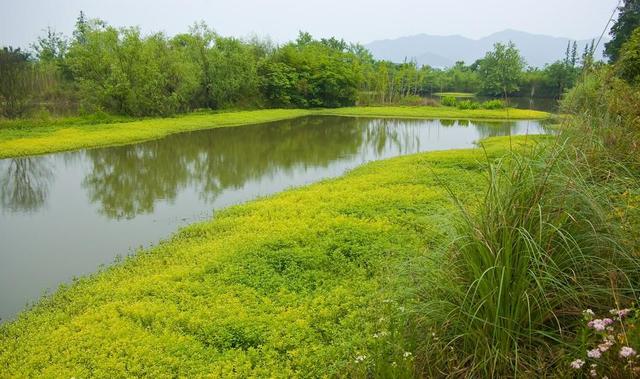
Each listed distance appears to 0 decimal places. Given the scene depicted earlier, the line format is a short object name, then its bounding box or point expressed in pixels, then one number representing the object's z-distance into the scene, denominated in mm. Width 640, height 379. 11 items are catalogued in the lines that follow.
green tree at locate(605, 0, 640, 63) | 30572
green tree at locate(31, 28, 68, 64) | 52606
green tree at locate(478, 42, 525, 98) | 56141
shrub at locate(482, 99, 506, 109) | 44250
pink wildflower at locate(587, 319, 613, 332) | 2264
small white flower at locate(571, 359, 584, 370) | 2336
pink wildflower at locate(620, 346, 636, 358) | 2078
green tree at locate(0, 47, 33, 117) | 25656
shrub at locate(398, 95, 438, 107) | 51750
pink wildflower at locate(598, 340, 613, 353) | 2271
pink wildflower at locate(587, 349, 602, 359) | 2213
